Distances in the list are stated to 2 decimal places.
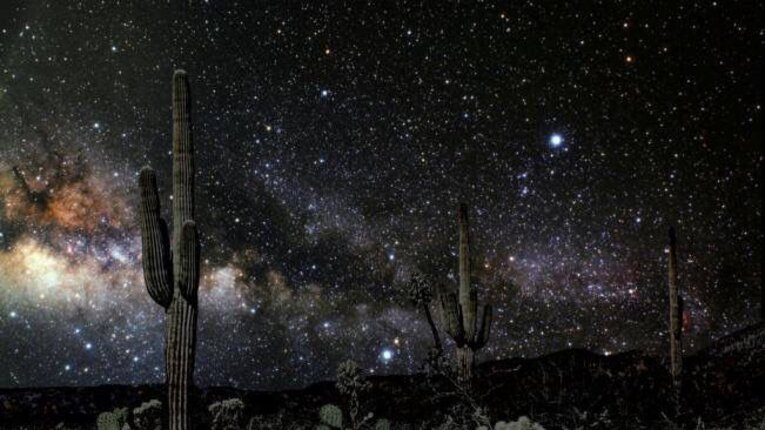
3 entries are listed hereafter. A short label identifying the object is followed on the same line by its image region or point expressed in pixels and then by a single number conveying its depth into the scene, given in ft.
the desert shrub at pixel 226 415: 36.04
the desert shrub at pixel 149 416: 33.81
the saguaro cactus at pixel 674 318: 47.67
